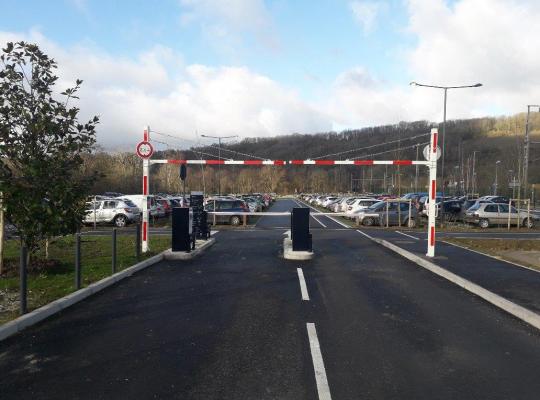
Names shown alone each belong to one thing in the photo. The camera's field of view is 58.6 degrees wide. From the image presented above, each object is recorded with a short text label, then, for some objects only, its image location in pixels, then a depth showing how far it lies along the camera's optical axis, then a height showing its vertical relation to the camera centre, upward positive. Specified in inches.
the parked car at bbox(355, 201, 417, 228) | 1104.2 -47.2
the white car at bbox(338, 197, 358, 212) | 1524.4 -37.3
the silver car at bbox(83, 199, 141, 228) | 1071.0 -56.4
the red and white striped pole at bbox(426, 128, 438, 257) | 517.0 +10.4
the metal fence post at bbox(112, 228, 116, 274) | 392.2 -51.8
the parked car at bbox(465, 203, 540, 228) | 1101.7 -43.7
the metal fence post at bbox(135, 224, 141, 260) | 468.1 -54.1
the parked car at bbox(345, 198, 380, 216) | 1236.6 -27.9
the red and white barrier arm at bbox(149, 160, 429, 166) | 553.7 +35.6
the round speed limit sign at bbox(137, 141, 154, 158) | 539.8 +43.2
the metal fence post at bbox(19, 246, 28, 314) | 261.0 -52.9
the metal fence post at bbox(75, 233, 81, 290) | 326.0 -52.9
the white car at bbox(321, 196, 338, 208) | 2160.9 -40.2
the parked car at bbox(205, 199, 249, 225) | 1108.5 -40.3
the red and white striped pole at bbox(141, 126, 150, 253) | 538.3 -8.7
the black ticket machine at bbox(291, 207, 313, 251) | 518.3 -42.2
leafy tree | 343.3 +21.3
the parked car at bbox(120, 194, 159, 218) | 1176.6 -41.7
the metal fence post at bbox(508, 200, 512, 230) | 1056.1 -35.1
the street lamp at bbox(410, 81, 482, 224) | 1033.3 +236.6
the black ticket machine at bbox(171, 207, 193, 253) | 512.4 -43.7
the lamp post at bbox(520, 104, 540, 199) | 1371.2 +162.1
